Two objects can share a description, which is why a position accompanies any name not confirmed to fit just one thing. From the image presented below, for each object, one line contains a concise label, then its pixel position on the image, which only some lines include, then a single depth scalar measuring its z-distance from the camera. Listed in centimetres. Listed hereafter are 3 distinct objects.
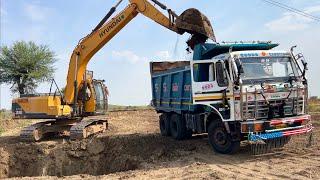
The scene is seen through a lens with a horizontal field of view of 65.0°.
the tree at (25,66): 2298
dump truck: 655
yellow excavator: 909
